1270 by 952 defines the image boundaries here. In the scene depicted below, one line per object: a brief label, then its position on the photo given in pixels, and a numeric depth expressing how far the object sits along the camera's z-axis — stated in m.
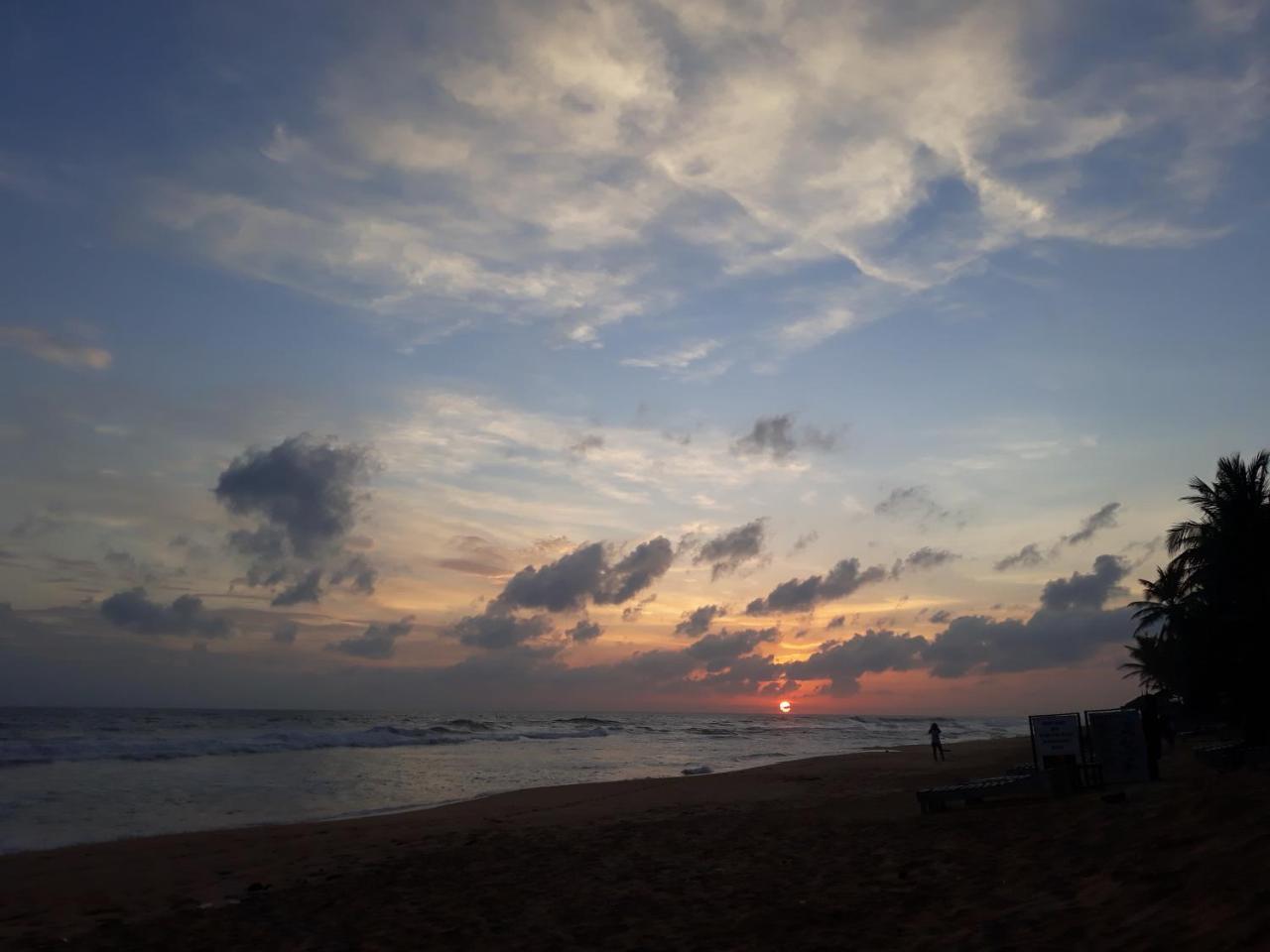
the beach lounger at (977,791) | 14.94
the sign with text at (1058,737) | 15.60
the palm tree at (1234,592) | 21.78
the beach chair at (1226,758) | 16.86
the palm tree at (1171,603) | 32.08
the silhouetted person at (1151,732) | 15.53
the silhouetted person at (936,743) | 35.05
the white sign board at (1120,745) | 15.30
